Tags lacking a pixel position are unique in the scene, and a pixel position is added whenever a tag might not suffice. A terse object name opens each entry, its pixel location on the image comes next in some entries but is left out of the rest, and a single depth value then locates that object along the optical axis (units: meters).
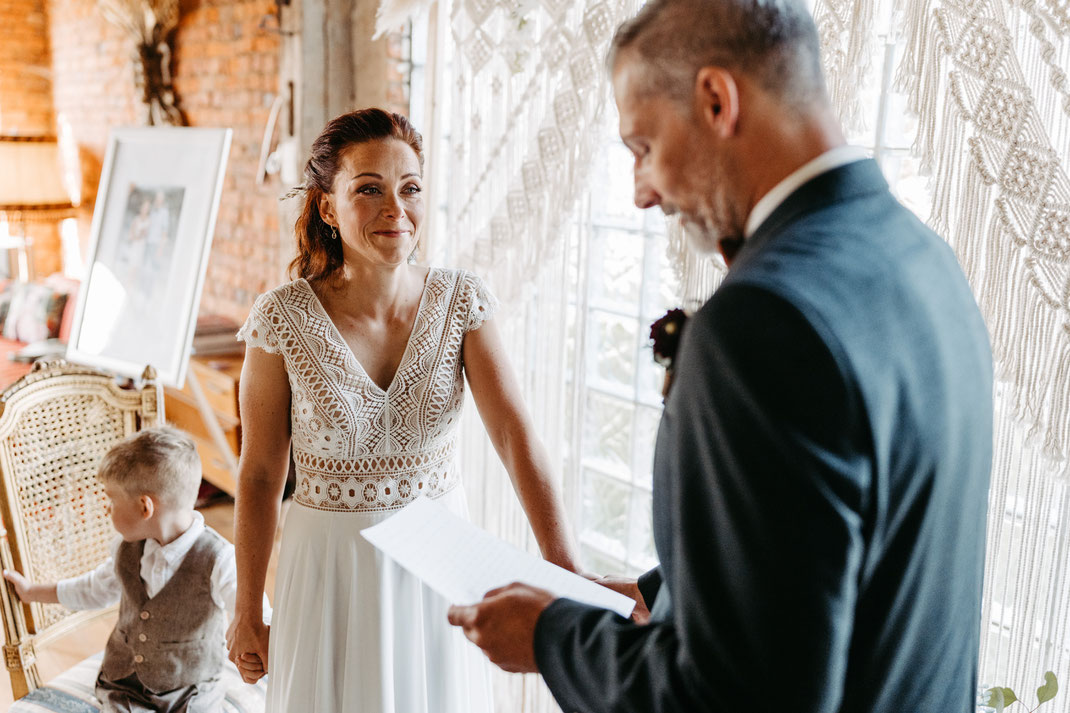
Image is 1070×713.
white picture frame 2.75
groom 0.62
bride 1.48
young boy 1.65
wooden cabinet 3.55
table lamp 5.01
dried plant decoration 4.50
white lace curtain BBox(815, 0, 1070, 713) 1.21
